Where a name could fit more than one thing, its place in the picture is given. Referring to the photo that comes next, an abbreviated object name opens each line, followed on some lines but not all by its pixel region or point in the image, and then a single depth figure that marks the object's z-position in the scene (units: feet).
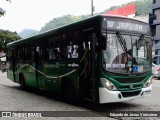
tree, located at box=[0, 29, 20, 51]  113.51
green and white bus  18.74
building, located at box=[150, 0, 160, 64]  98.02
